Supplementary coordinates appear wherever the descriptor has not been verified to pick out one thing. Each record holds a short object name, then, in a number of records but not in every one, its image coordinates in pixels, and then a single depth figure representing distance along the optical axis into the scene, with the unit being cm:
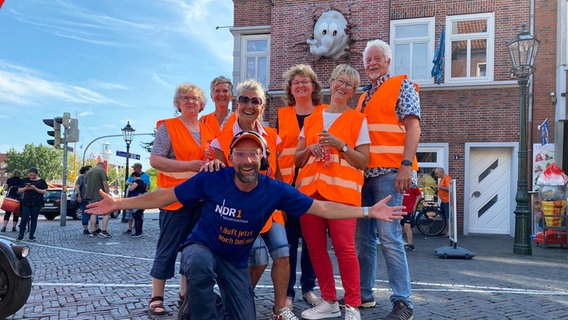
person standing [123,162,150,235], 1201
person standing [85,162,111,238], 1126
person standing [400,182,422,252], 848
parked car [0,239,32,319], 357
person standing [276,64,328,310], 384
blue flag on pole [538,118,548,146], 1205
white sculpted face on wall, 1469
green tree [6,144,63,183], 7356
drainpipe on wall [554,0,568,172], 1274
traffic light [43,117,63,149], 1485
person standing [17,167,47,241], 1055
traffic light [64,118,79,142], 1512
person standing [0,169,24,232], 1236
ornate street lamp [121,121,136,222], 2125
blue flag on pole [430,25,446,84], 1344
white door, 1359
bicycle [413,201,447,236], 1252
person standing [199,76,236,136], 405
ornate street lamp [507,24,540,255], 895
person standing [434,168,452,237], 1172
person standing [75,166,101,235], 1264
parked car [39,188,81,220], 1953
